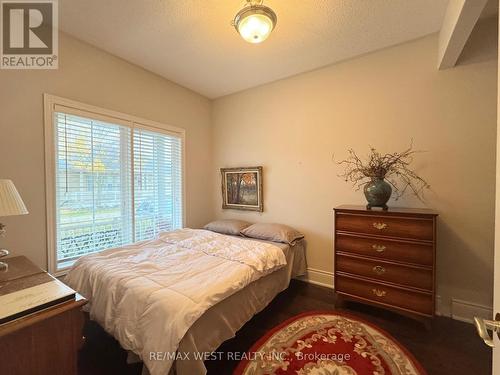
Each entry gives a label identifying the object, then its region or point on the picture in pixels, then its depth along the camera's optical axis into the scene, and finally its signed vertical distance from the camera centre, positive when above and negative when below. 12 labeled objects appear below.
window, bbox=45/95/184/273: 2.08 +0.09
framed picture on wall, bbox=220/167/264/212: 3.23 -0.02
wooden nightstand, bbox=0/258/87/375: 0.94 -0.70
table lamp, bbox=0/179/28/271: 1.25 -0.08
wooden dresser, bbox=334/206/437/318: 1.82 -0.64
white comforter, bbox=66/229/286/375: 1.26 -0.67
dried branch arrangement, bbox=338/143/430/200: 2.16 +0.15
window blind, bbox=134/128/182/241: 2.77 +0.05
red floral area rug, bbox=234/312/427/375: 1.48 -1.21
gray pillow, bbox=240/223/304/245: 2.61 -0.57
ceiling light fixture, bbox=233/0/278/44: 1.52 +1.16
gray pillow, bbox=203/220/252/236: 2.99 -0.55
